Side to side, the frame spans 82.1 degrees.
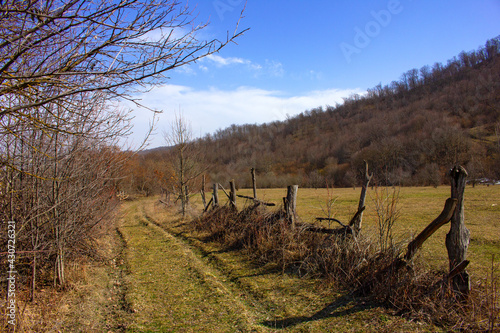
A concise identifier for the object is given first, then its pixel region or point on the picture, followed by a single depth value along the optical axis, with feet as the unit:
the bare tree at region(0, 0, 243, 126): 7.48
